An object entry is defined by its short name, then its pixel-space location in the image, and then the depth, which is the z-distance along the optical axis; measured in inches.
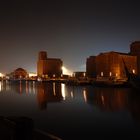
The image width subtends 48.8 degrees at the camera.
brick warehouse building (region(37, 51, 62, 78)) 4585.4
